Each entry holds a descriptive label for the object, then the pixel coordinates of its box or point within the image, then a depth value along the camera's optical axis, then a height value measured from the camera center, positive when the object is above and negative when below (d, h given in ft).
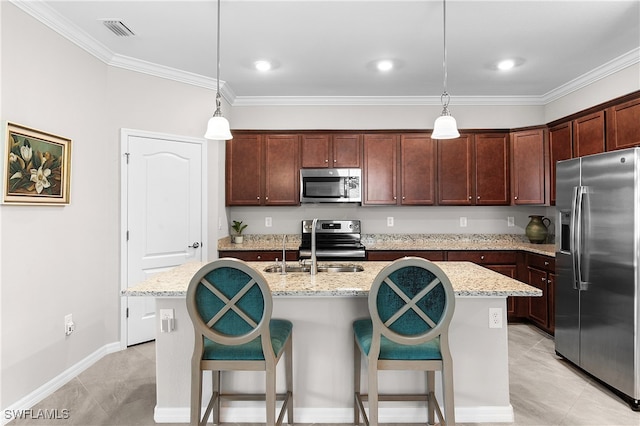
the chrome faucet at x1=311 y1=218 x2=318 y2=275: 7.43 -0.97
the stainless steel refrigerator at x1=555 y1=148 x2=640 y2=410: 7.75 -1.22
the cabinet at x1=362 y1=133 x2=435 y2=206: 14.11 +1.79
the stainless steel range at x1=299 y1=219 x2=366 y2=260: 14.25 -0.78
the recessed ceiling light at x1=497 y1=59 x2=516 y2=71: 11.20 +4.83
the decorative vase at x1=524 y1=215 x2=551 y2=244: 13.89 -0.55
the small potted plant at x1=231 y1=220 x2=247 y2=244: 14.30 -0.66
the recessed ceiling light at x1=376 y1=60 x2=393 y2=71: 11.27 +4.81
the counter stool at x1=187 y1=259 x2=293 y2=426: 5.50 -1.68
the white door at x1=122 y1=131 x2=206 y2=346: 11.21 +0.11
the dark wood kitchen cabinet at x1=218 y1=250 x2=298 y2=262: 13.07 -1.45
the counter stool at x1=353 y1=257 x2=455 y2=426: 5.53 -1.65
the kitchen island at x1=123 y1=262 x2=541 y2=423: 7.09 -3.00
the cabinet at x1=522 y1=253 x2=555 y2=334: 11.66 -2.39
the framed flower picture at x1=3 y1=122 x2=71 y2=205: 7.38 +1.05
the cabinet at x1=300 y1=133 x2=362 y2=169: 14.19 +2.69
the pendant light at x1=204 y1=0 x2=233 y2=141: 7.50 +1.83
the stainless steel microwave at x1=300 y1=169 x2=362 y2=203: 14.01 +1.13
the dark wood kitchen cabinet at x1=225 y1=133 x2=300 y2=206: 14.12 +1.96
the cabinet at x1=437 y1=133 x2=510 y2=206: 13.97 +1.79
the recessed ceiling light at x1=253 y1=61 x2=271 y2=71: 11.28 +4.79
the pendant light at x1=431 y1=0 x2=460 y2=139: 7.59 +1.89
